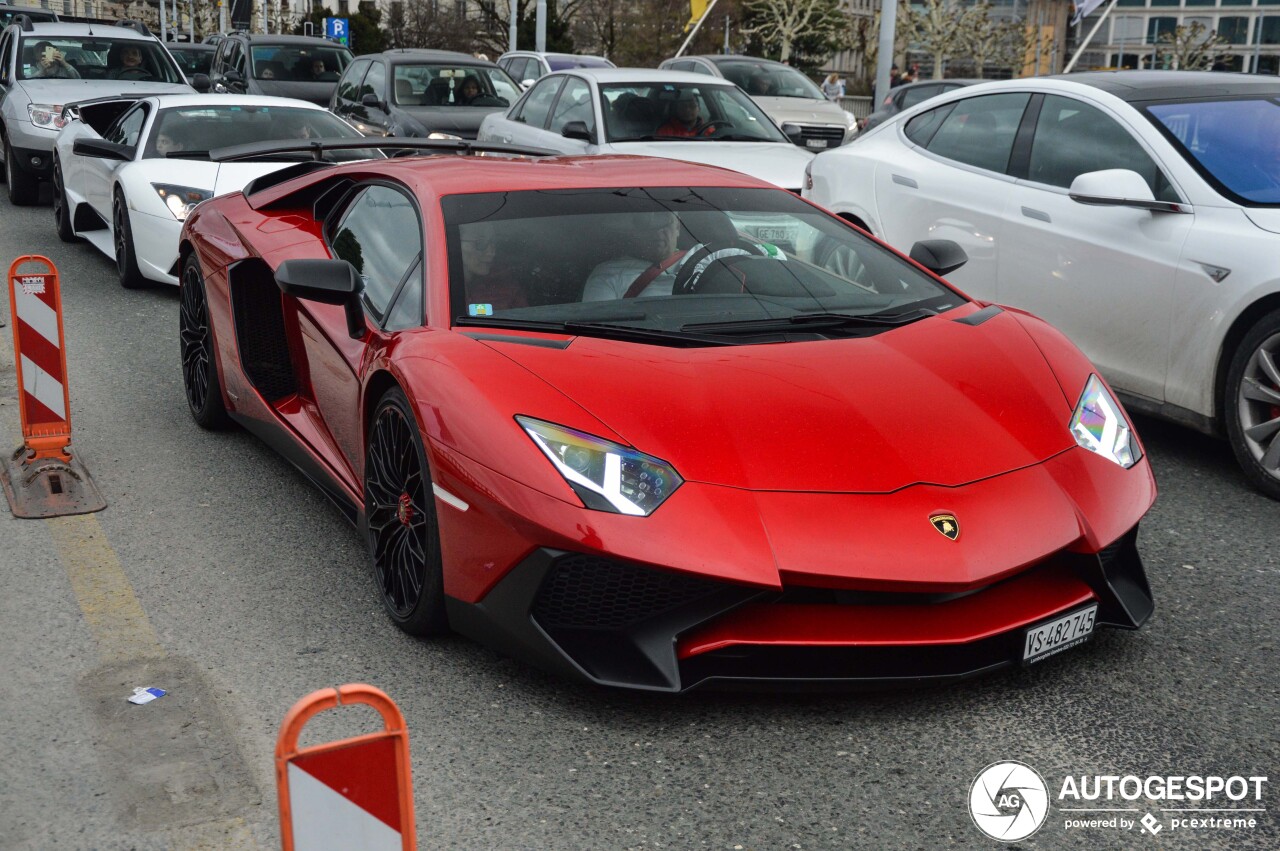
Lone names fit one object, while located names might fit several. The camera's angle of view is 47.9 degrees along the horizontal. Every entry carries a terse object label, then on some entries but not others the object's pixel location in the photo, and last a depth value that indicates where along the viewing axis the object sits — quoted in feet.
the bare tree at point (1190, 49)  241.14
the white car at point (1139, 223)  17.89
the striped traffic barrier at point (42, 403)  17.08
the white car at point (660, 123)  35.27
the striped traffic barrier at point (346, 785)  6.46
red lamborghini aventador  10.69
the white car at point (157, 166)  30.35
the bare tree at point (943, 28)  250.78
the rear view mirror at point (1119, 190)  18.86
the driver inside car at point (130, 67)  51.34
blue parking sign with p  147.01
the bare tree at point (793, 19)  223.30
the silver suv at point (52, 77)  46.01
